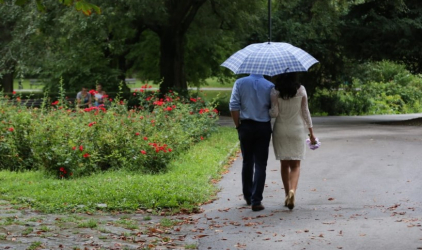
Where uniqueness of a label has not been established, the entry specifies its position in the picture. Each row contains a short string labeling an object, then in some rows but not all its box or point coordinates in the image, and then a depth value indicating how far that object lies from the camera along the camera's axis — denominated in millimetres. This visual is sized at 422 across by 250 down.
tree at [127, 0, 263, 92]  50482
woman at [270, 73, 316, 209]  17032
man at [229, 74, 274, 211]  17047
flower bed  22896
